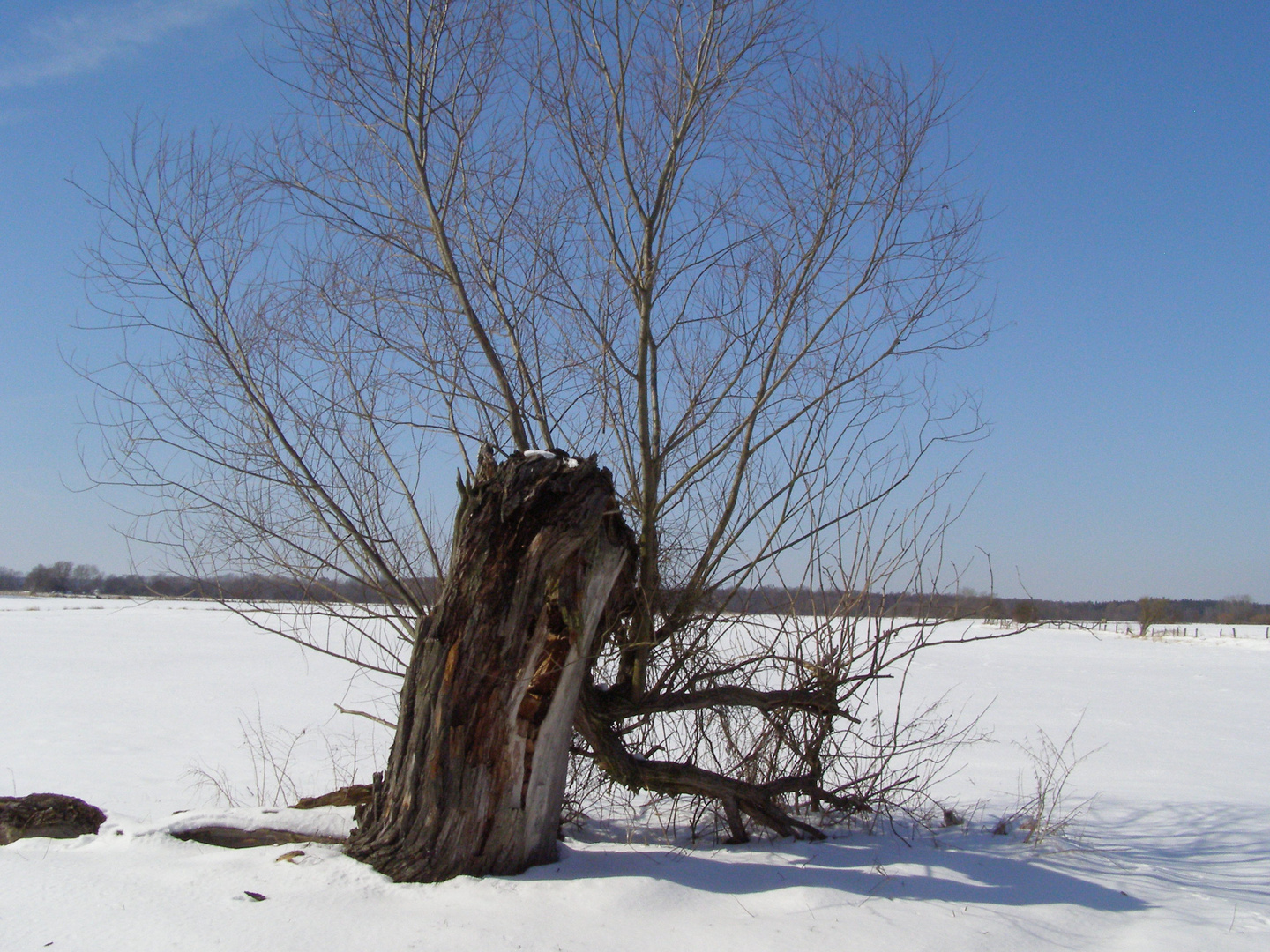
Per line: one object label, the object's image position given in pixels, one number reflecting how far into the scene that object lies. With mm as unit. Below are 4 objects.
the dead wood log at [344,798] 4211
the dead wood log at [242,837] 3646
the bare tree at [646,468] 4391
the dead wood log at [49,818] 3760
